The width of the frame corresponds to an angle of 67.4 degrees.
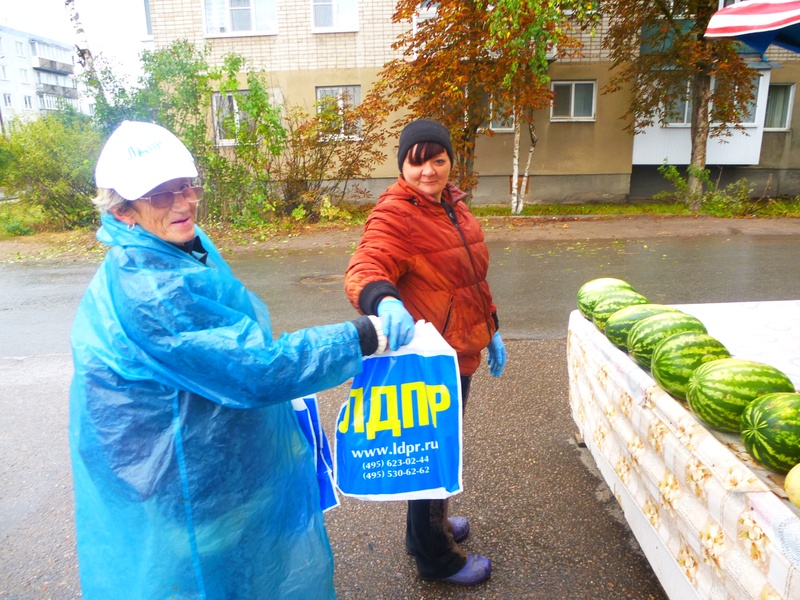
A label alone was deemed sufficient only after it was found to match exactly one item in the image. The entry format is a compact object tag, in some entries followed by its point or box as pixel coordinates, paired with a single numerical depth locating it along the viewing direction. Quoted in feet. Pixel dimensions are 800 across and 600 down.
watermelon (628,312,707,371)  8.87
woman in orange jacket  7.94
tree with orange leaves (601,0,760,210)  46.70
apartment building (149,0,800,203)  60.34
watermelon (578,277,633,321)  11.23
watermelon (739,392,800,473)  6.13
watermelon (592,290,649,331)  10.64
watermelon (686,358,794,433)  7.03
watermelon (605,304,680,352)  9.71
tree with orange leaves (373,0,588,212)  41.32
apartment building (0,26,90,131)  217.46
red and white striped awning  11.05
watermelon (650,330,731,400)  7.93
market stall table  5.59
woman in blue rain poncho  5.29
